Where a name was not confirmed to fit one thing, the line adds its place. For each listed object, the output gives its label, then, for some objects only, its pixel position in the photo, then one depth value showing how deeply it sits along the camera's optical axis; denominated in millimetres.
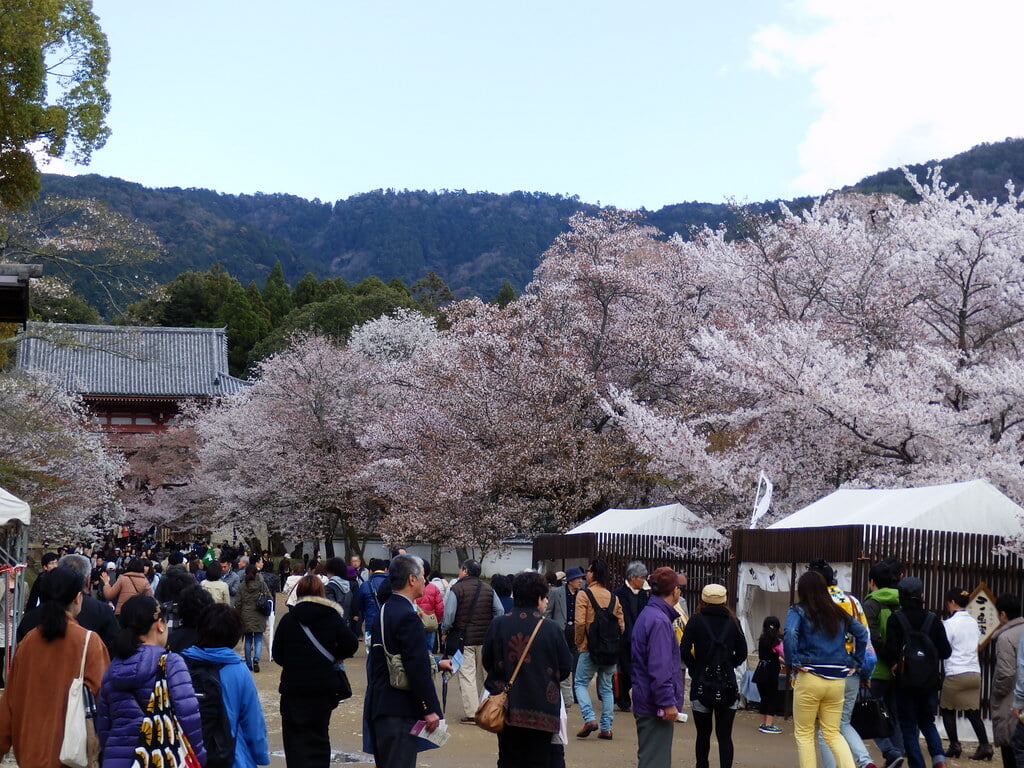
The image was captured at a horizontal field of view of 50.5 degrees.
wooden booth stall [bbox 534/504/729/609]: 15039
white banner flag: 13977
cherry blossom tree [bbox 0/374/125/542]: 18625
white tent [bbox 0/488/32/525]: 11188
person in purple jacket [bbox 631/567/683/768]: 6945
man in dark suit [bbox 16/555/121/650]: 7043
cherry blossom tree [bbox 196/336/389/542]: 32906
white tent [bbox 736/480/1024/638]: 9930
